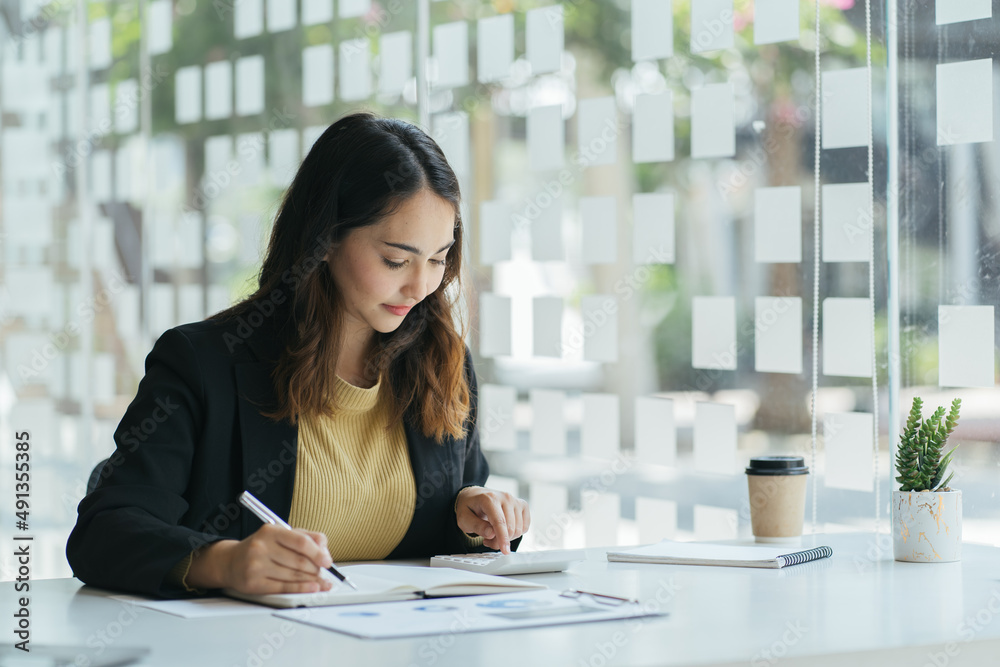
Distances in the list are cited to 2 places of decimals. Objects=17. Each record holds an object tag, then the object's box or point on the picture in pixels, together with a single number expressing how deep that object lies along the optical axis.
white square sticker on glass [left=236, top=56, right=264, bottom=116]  3.43
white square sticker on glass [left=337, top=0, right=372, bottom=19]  3.14
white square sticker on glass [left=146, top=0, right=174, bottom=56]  3.65
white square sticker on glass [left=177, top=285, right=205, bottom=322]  3.58
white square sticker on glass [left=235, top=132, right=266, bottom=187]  3.41
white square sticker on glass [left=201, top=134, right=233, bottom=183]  3.49
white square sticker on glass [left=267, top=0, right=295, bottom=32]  3.36
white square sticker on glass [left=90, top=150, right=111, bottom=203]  3.74
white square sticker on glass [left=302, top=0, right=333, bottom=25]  3.26
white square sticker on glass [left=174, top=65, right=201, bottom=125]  3.61
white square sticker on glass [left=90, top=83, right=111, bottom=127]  3.72
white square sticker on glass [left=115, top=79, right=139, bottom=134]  3.69
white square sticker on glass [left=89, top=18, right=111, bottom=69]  3.72
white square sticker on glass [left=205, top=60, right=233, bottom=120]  3.53
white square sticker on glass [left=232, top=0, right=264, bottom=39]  3.45
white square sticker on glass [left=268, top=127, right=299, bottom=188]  3.33
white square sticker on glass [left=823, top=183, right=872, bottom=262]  2.12
